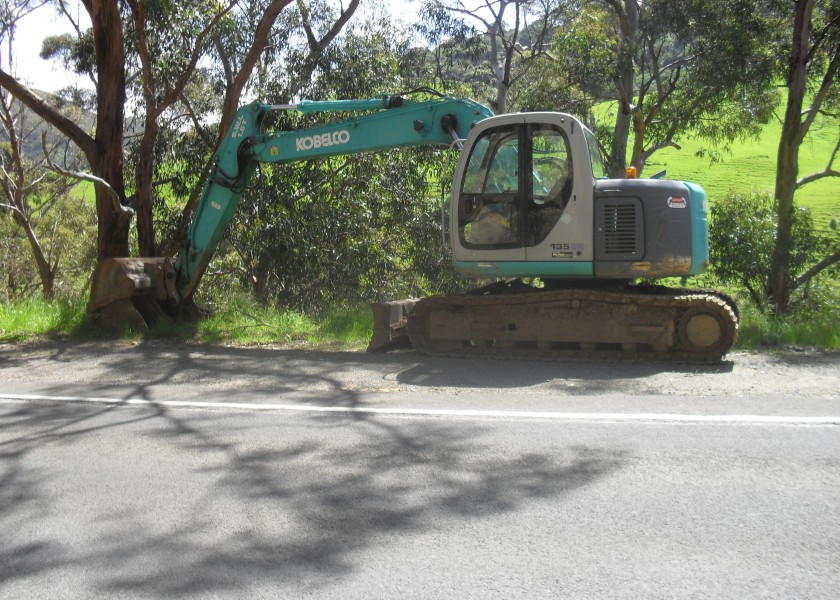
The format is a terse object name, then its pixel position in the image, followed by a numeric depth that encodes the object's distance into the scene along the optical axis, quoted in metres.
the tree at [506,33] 22.75
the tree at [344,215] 17.97
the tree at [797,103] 15.35
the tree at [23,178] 27.33
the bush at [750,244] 15.11
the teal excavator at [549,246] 9.53
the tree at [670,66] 17.80
